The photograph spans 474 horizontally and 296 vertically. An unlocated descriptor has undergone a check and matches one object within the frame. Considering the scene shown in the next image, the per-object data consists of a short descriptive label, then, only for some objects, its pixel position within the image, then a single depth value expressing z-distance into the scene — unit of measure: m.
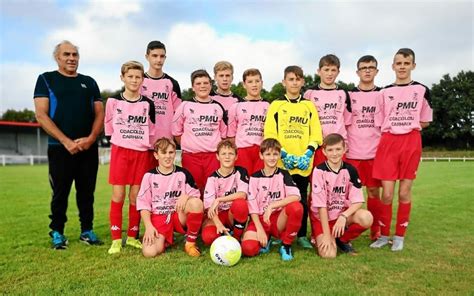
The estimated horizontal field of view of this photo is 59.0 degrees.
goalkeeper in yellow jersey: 5.01
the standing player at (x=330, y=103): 5.22
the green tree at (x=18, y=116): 61.09
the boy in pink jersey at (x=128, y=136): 4.89
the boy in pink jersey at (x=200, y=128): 5.22
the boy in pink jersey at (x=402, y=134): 4.96
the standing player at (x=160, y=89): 5.36
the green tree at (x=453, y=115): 48.22
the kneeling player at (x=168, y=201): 4.62
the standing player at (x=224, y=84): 5.46
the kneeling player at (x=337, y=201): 4.55
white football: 4.04
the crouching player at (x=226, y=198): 4.63
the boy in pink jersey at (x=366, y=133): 5.38
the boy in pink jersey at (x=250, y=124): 5.23
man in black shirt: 4.97
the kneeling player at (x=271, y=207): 4.45
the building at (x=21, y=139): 38.41
